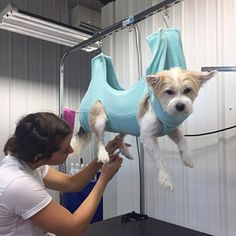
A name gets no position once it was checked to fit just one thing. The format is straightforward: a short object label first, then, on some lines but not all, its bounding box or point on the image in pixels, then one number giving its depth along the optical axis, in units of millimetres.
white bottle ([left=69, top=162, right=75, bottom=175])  2498
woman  860
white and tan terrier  759
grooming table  1497
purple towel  1414
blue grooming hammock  856
